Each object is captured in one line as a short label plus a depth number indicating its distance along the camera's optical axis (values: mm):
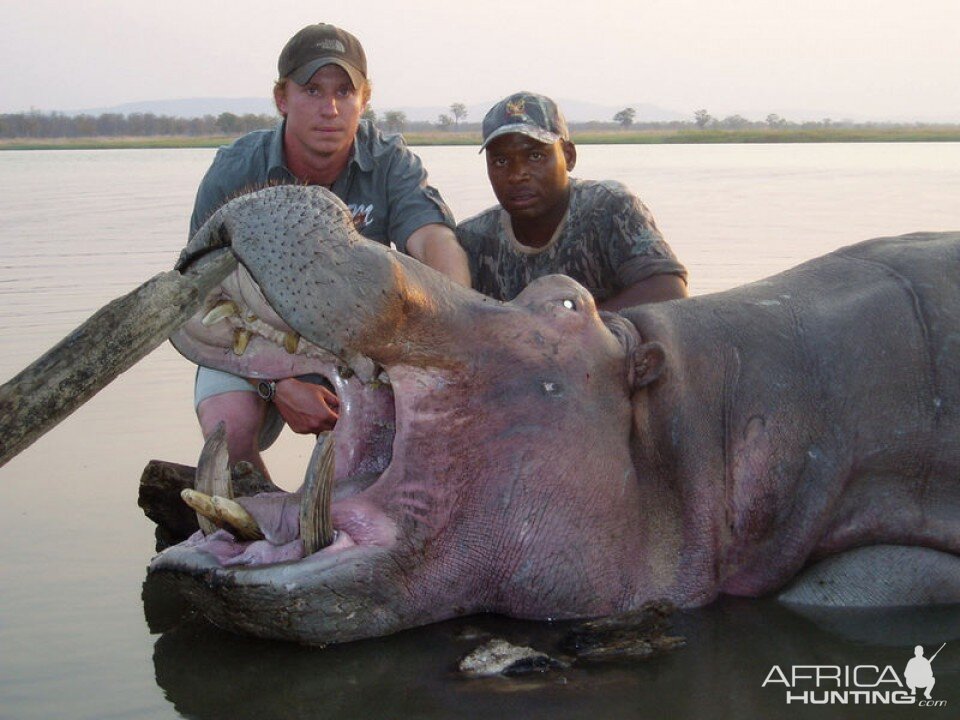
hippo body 3490
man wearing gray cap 5598
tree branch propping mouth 2932
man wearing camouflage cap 5559
